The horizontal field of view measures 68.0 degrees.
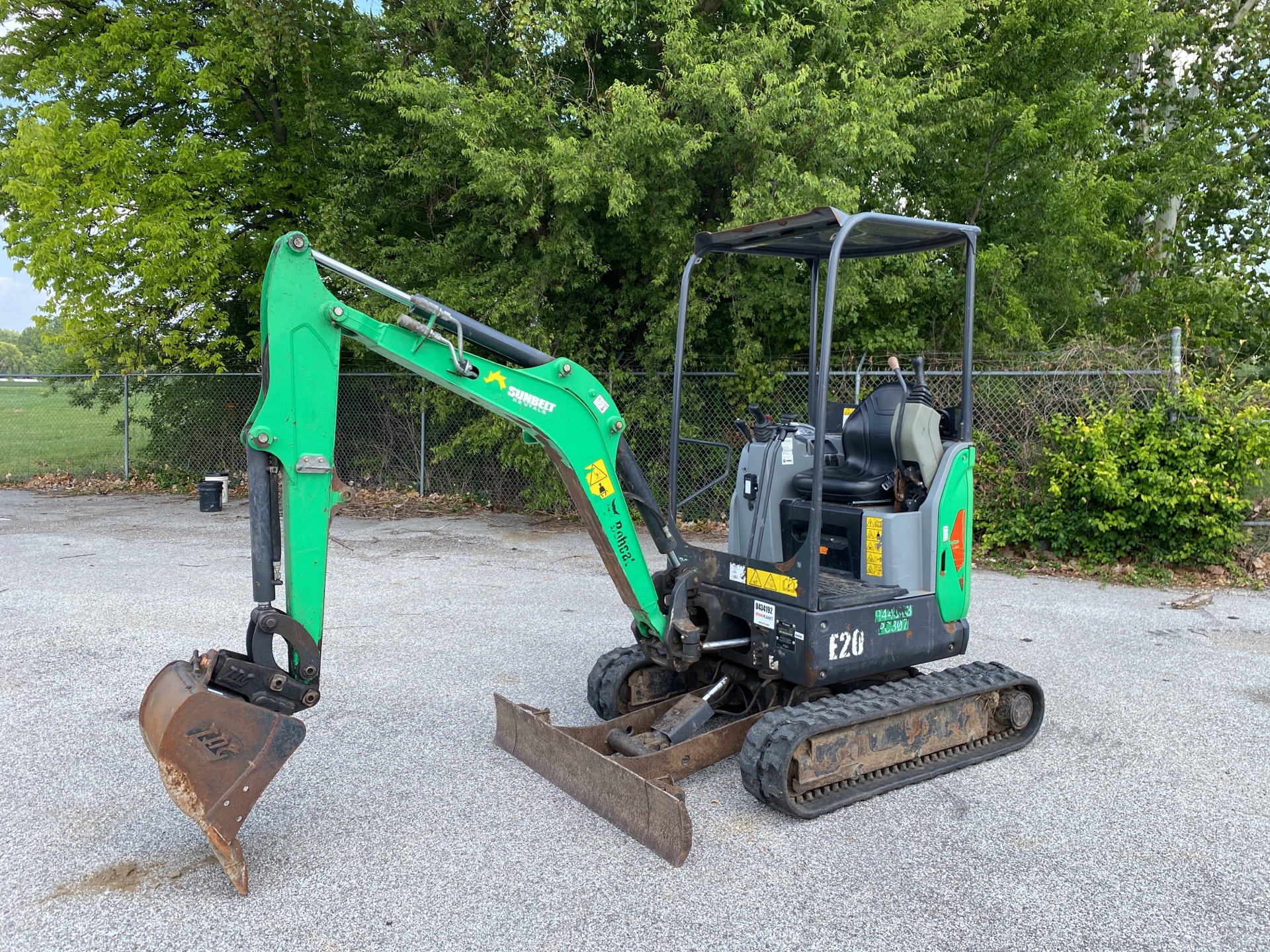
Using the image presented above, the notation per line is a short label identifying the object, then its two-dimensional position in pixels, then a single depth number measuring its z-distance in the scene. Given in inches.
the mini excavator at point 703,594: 146.6
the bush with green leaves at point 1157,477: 347.3
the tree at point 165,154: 502.6
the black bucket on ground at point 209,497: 522.0
